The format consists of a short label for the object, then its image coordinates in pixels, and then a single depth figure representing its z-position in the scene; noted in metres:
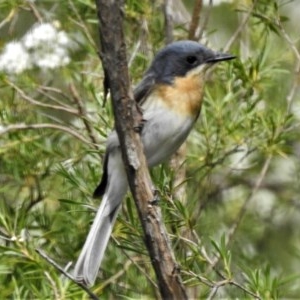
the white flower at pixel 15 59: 9.09
